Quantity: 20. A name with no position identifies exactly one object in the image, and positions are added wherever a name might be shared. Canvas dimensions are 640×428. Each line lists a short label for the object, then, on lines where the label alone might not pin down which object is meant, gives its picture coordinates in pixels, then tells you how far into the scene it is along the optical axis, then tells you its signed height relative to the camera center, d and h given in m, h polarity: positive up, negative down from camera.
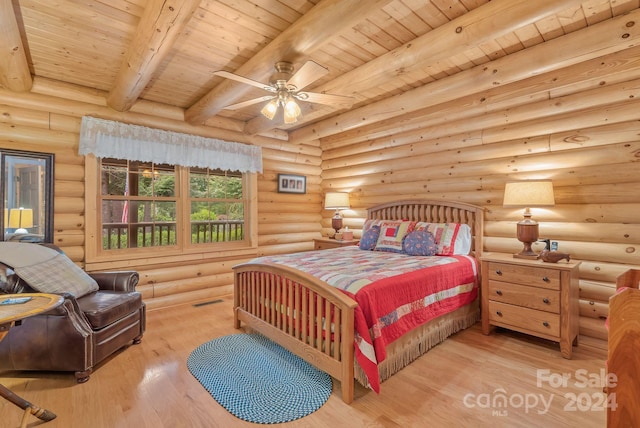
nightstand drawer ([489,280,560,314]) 2.66 -0.76
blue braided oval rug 1.96 -1.25
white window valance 3.43 +0.78
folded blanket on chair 2.43 -0.51
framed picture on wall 5.11 +0.45
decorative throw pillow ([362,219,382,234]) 4.24 -0.18
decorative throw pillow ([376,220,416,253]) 3.79 -0.30
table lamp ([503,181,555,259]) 2.85 +0.11
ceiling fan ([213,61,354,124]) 2.29 +1.00
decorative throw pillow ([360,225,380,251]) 4.02 -0.36
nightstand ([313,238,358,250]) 4.71 -0.51
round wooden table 1.58 -0.56
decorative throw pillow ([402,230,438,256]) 3.46 -0.37
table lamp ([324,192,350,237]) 4.90 +0.12
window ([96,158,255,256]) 3.74 +0.02
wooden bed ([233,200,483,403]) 2.09 -0.92
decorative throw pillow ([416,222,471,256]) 3.46 -0.30
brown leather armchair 2.23 -0.97
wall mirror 3.02 +0.12
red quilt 2.06 -0.61
